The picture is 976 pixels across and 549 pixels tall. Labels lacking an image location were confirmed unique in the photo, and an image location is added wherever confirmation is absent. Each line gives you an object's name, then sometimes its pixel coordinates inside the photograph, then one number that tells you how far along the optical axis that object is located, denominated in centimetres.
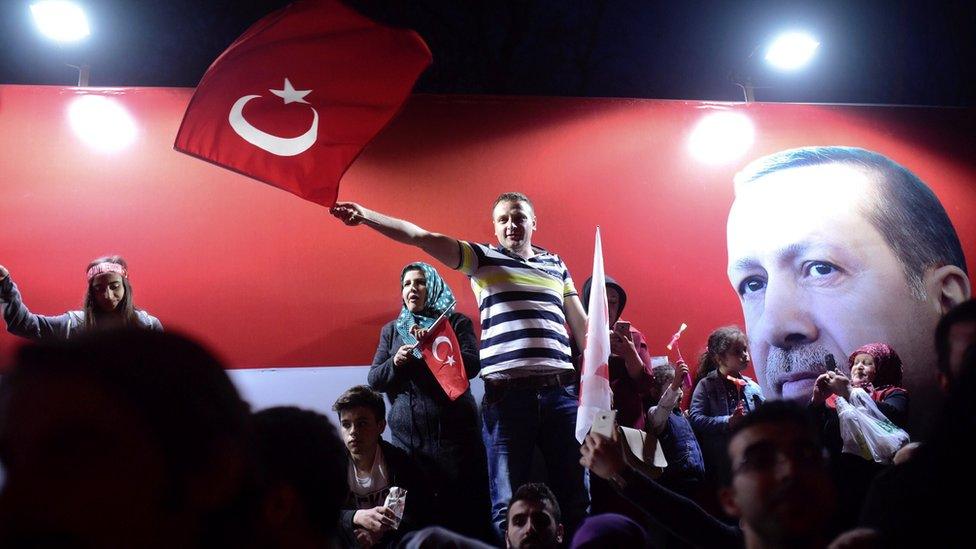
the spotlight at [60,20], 504
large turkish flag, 357
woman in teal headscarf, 365
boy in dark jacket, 336
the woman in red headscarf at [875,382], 367
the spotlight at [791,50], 566
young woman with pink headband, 393
